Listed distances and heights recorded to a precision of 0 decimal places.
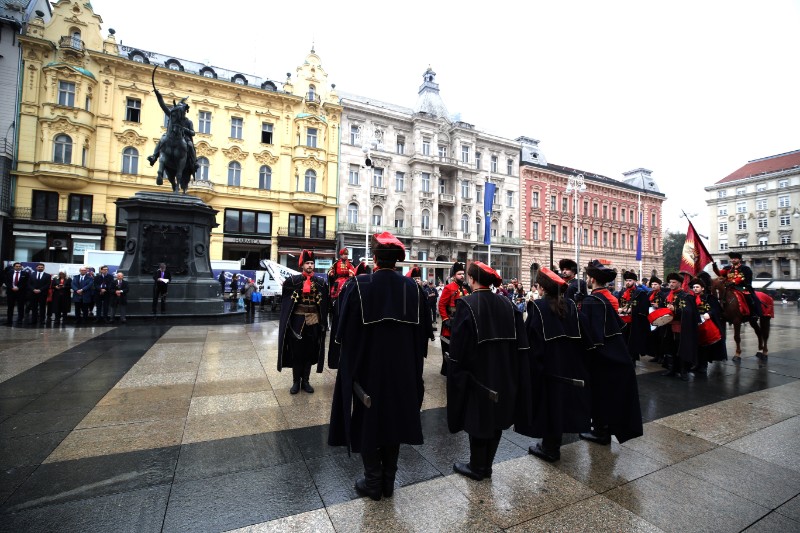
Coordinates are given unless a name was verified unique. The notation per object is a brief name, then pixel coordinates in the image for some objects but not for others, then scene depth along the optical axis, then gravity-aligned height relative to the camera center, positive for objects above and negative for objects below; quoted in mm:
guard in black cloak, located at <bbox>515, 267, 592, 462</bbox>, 3584 -821
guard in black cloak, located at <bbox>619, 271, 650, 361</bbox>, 7406 -672
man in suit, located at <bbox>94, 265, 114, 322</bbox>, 11609 -463
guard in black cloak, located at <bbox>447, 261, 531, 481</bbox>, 3148 -751
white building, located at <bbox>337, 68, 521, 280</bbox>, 37281 +10359
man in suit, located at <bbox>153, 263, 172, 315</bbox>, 11859 -283
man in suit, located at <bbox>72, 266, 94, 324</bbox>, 11727 -447
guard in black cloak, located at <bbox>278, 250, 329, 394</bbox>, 5516 -702
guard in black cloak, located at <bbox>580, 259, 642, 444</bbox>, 3770 -951
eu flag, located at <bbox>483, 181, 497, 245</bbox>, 24675 +5151
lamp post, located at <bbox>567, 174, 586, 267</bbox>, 25136 +6575
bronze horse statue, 13175 +4342
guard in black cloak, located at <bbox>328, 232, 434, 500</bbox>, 2918 -740
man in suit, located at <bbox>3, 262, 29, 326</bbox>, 11719 -477
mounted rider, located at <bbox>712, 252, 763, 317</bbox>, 8750 +118
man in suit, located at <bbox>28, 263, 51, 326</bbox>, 11586 -577
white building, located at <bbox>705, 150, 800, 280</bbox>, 63312 +12497
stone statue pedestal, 12086 +767
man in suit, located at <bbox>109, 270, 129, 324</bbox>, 11305 -529
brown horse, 8656 -730
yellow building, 27000 +10380
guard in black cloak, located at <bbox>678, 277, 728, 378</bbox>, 6793 -890
